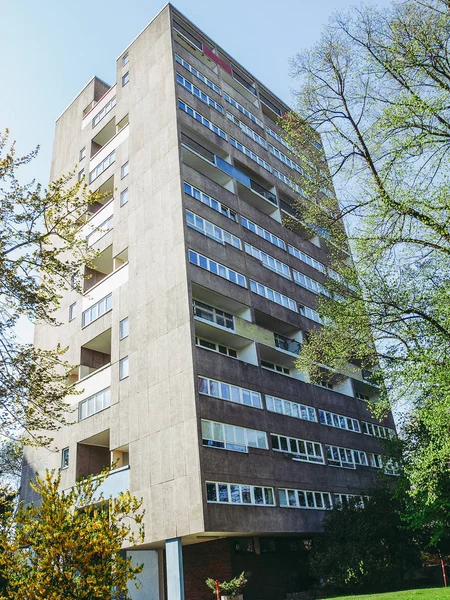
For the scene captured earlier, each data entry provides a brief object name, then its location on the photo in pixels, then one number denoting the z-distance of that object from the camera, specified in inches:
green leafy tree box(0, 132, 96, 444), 570.3
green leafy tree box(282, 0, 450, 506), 551.2
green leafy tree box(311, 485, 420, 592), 924.0
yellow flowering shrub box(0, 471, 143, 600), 380.5
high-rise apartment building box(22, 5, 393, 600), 940.0
